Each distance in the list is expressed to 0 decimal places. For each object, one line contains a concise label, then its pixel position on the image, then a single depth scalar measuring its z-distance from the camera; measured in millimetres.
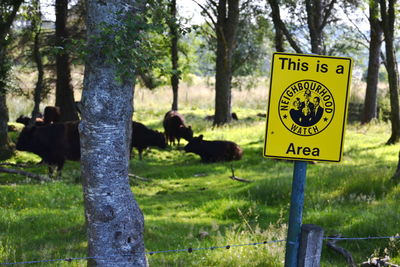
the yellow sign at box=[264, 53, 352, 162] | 4348
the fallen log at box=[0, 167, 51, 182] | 13306
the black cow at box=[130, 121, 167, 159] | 20547
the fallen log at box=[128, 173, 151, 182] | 15000
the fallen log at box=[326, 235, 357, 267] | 7293
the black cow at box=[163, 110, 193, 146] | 23531
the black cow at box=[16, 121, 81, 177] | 16984
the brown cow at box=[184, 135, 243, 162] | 18719
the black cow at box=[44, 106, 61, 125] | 23562
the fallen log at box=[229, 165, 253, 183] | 14342
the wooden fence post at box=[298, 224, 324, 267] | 4598
